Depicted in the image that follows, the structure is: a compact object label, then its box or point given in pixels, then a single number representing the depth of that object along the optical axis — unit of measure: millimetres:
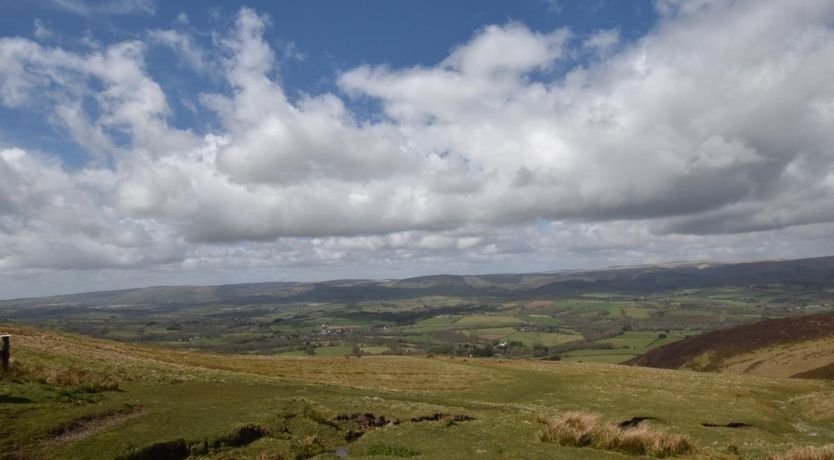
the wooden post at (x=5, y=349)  27305
